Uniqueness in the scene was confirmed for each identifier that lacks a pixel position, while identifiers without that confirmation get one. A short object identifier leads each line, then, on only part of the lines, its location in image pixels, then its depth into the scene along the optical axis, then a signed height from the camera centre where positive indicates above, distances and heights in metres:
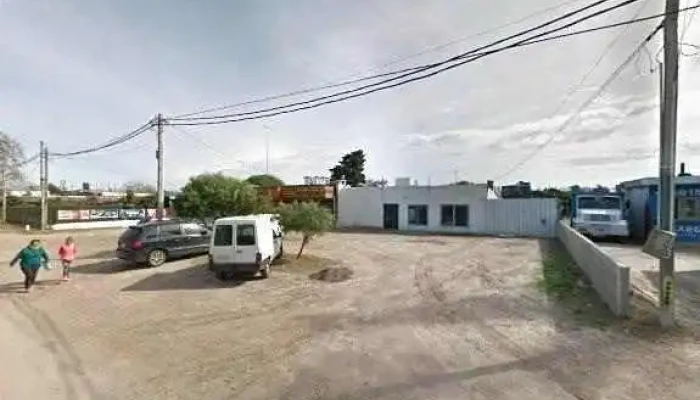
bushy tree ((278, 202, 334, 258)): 18.77 -0.83
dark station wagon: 18.31 -1.74
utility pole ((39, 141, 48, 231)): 42.81 +0.63
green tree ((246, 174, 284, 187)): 62.58 +2.14
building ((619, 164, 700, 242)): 24.12 -0.42
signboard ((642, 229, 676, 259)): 9.28 -0.82
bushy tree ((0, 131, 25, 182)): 52.03 +3.68
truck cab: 25.30 -0.79
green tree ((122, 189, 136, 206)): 61.97 -0.54
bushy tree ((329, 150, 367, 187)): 77.62 +4.51
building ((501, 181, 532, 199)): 39.75 +0.60
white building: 32.41 -0.88
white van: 14.93 -1.50
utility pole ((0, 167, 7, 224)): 49.01 -0.04
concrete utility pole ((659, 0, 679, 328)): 9.12 +0.88
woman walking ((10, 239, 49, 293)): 14.57 -1.92
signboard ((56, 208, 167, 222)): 44.22 -1.83
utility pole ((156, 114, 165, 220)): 26.38 +1.79
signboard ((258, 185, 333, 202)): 40.62 +0.25
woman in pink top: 16.25 -1.94
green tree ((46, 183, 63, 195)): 100.40 +0.90
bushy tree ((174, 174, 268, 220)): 23.98 -0.21
